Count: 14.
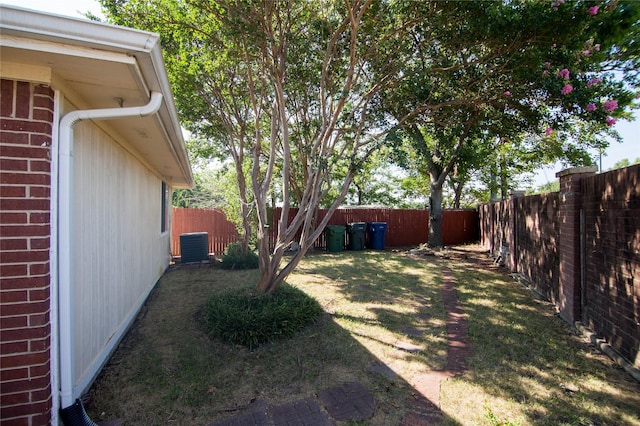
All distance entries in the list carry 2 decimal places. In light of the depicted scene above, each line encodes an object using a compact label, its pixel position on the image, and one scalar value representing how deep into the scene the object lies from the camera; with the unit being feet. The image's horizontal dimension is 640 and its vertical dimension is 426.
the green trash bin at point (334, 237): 40.83
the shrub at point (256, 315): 13.28
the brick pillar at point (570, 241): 14.48
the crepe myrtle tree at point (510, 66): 14.73
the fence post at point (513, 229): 26.20
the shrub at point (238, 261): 28.94
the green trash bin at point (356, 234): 42.37
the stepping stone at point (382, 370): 10.74
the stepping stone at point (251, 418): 8.39
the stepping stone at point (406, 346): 12.77
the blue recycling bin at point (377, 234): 43.55
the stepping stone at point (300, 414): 8.41
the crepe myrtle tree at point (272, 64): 15.90
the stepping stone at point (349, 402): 8.69
